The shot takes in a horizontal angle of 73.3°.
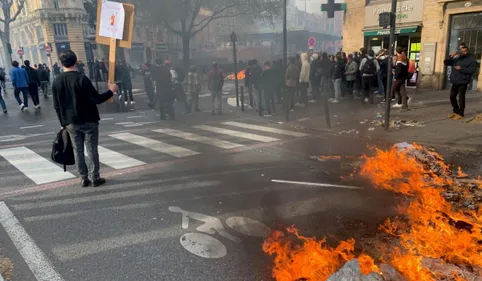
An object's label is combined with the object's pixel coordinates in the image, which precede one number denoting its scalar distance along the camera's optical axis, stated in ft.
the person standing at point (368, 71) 37.19
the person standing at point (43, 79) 57.36
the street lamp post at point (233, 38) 41.08
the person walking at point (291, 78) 36.17
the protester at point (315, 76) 43.73
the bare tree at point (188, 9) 92.84
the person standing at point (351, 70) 40.29
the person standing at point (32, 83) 44.14
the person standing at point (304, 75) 39.04
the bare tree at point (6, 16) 105.70
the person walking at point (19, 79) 40.36
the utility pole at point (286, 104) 34.58
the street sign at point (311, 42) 64.90
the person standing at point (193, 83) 39.40
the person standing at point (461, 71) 26.55
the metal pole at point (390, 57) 25.73
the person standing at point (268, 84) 36.58
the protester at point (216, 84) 38.88
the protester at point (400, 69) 32.48
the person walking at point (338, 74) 41.30
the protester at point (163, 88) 34.30
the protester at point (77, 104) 15.23
